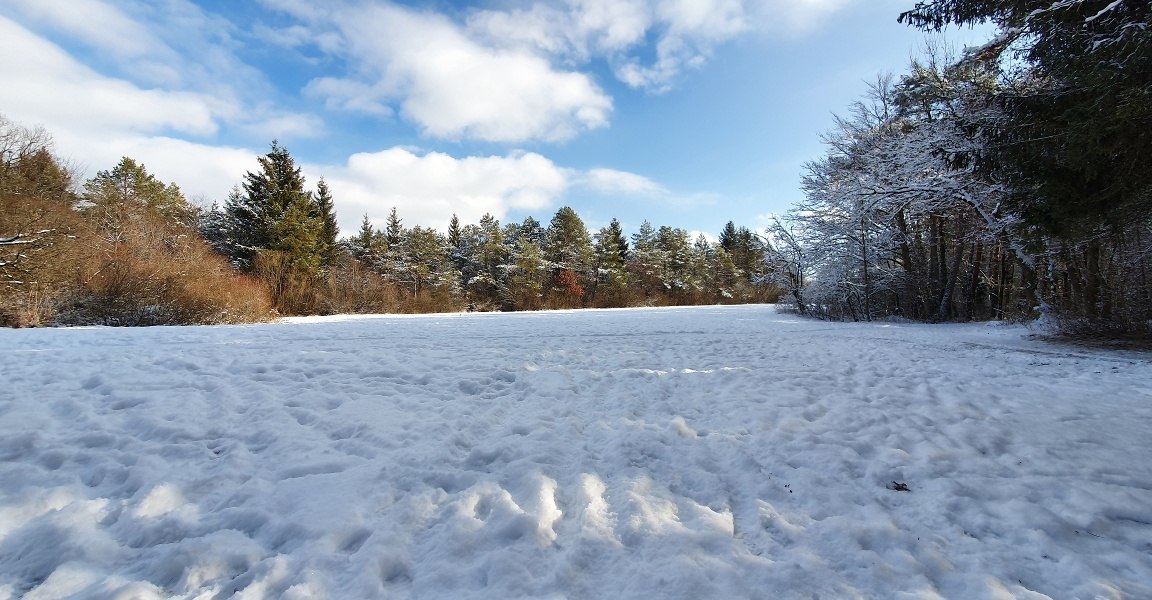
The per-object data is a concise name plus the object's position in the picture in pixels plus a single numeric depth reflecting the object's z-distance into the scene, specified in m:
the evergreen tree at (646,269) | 46.62
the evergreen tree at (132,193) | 24.97
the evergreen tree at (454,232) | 47.01
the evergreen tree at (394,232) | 42.75
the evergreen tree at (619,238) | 47.90
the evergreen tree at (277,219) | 27.53
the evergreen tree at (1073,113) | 4.80
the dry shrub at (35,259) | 12.08
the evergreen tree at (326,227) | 33.31
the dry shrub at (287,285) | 25.02
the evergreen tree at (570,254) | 42.19
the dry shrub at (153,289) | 14.02
